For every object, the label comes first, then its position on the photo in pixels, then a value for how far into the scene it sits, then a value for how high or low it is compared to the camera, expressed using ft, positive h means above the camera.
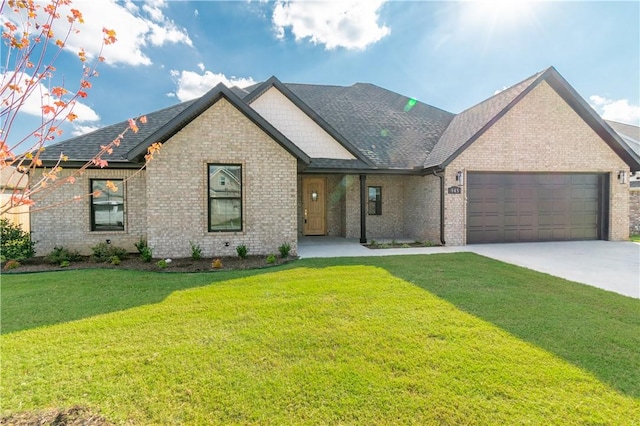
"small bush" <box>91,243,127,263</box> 30.27 -4.58
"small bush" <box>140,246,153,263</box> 28.71 -4.54
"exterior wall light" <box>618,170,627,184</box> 41.24 +3.50
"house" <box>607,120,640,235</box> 49.60 +4.12
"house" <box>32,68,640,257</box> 29.91 +3.72
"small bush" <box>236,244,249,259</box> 29.78 -4.49
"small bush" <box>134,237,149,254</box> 30.79 -3.91
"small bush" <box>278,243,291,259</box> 30.46 -4.52
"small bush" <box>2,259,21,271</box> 26.40 -4.98
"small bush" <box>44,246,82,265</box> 28.55 -4.64
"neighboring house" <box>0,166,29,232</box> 34.13 -1.29
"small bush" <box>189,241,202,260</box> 29.32 -4.32
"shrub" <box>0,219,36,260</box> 29.50 -3.44
